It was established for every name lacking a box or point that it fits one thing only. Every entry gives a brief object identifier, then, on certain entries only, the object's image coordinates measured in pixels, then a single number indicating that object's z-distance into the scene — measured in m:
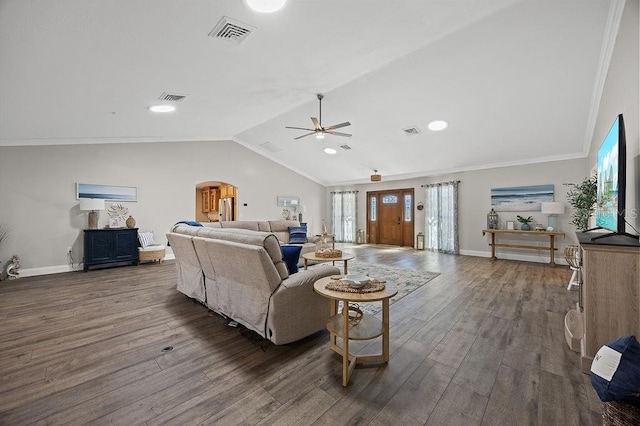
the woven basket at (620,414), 1.21
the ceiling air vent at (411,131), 5.65
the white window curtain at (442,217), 7.56
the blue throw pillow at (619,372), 1.26
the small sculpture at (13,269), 4.75
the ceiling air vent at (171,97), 3.96
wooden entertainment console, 1.81
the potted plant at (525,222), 6.20
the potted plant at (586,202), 3.98
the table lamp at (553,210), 5.70
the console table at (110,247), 5.39
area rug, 3.44
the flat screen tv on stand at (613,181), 2.04
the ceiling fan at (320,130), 4.50
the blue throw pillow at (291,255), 3.01
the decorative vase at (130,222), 5.94
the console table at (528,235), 5.75
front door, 8.96
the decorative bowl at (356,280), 2.05
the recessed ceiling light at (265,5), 2.31
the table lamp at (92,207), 5.29
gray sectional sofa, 2.33
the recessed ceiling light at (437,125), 5.23
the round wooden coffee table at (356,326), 1.88
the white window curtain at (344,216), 10.27
